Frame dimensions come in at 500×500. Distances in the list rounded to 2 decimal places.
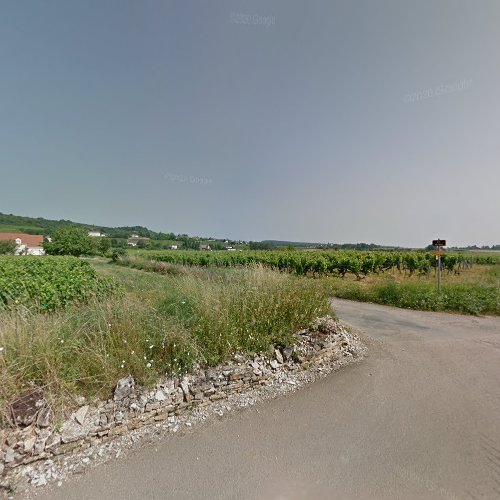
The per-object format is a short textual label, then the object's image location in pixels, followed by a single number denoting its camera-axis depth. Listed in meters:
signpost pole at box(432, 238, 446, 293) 9.33
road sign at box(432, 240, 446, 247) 9.36
